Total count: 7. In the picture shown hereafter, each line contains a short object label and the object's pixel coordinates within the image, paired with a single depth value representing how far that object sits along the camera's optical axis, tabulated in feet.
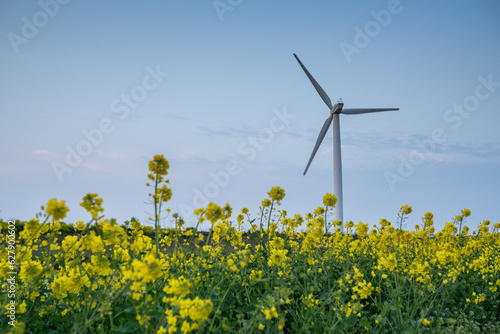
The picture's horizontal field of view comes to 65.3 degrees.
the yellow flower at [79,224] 17.84
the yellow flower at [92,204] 9.66
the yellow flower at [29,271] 12.29
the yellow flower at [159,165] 11.50
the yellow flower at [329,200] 21.39
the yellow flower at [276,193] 18.45
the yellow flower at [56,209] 9.19
